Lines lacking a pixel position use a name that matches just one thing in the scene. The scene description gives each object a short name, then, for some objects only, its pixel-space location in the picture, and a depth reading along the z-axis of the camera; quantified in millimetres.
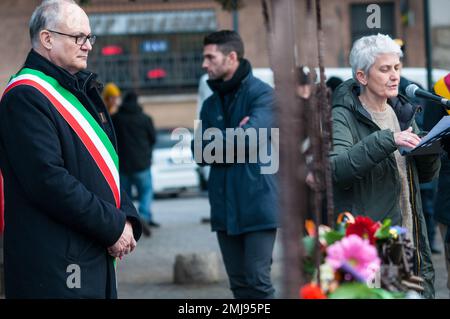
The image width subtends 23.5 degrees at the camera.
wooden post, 2621
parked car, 21703
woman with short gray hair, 5117
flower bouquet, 3383
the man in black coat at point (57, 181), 4301
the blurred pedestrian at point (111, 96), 13805
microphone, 5136
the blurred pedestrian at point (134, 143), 13500
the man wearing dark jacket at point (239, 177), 6383
